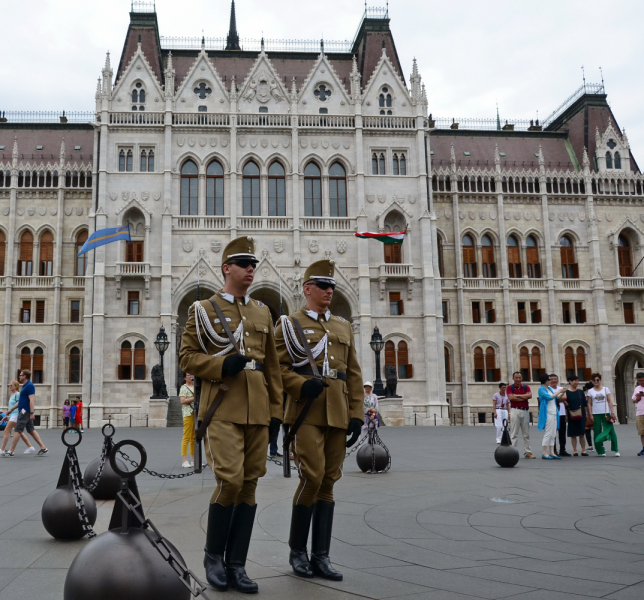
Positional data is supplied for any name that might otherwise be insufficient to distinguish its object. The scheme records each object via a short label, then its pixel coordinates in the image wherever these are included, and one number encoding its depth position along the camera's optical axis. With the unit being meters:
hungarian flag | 33.16
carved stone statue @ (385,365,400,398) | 31.67
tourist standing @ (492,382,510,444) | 19.00
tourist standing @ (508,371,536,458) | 15.05
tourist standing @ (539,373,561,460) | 14.81
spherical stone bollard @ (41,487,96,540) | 6.34
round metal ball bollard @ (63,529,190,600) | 3.41
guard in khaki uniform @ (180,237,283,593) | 4.79
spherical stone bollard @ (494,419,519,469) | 12.40
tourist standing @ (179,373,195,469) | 13.04
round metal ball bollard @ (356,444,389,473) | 11.79
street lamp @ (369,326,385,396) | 30.08
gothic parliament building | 36.62
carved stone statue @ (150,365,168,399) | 30.84
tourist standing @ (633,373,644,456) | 15.12
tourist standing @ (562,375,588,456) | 15.57
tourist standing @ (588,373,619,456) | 15.33
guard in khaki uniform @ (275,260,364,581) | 5.19
